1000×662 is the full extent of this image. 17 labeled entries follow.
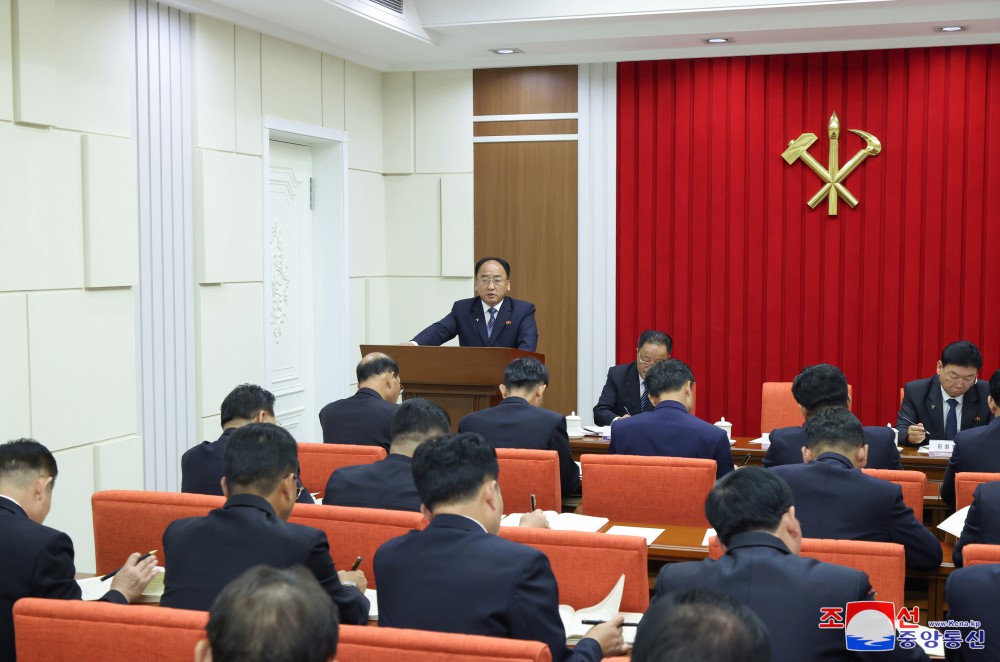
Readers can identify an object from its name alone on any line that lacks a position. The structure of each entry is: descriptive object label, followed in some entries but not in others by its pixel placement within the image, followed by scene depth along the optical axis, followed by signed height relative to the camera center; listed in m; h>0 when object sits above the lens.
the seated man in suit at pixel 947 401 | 5.57 -0.70
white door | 7.34 -0.15
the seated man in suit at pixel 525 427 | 4.70 -0.69
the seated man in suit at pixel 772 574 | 2.28 -0.66
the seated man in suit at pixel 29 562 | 2.69 -0.74
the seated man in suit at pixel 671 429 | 4.50 -0.67
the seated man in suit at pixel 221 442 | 4.04 -0.65
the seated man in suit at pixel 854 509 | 3.33 -0.74
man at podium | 6.75 -0.31
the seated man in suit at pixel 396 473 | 3.65 -0.70
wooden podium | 5.89 -0.57
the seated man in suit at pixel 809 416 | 4.29 -0.64
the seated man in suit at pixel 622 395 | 6.22 -0.73
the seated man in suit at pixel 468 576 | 2.34 -0.68
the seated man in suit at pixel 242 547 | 2.68 -0.69
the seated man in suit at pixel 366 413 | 4.93 -0.66
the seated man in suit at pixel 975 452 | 4.16 -0.71
